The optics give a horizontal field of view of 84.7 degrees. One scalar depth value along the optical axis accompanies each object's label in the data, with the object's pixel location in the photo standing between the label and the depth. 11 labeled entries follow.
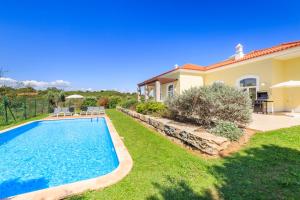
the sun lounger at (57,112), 17.91
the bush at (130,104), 18.77
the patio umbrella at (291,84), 10.03
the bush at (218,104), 6.57
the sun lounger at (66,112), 18.45
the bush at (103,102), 27.62
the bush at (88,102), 24.91
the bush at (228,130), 5.83
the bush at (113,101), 28.33
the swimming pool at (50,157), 4.81
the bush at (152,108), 11.53
